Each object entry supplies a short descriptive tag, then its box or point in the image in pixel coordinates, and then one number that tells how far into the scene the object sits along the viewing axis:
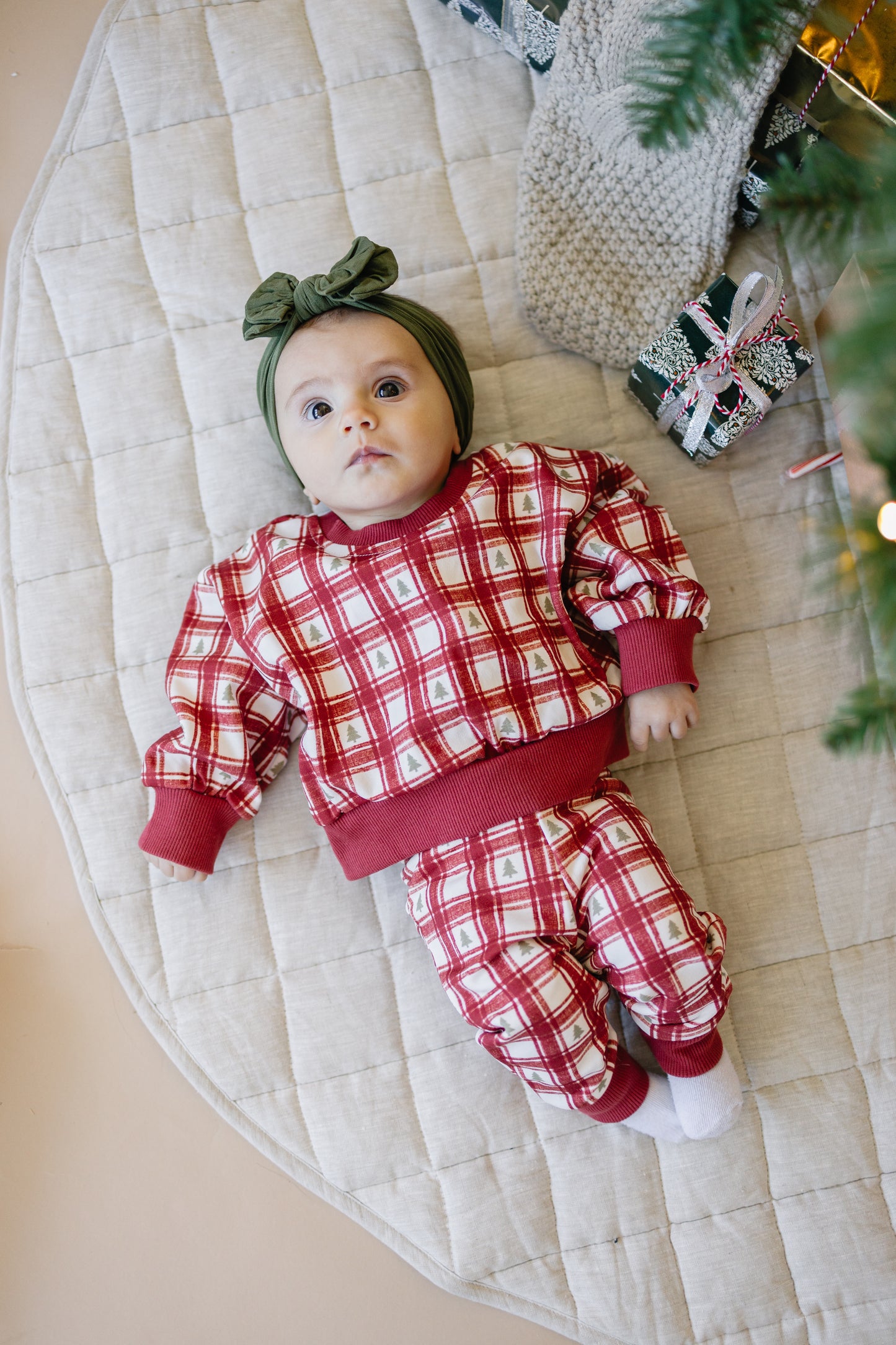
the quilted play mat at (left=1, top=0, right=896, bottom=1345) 1.03
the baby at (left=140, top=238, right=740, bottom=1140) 0.97
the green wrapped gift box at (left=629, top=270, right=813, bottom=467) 1.04
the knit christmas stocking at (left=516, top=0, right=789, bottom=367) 1.07
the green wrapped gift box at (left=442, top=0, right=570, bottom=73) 1.09
